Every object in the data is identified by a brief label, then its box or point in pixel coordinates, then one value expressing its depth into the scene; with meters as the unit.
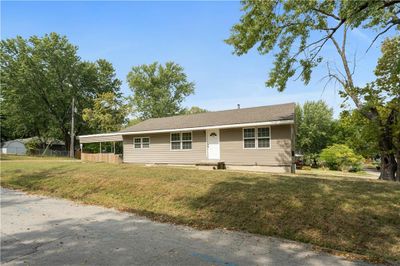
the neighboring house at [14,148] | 45.38
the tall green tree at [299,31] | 11.20
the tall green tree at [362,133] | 14.14
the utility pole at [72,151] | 35.46
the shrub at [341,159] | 30.28
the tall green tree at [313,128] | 42.22
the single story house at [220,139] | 14.75
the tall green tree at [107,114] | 36.22
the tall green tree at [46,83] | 36.91
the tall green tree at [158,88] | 45.50
